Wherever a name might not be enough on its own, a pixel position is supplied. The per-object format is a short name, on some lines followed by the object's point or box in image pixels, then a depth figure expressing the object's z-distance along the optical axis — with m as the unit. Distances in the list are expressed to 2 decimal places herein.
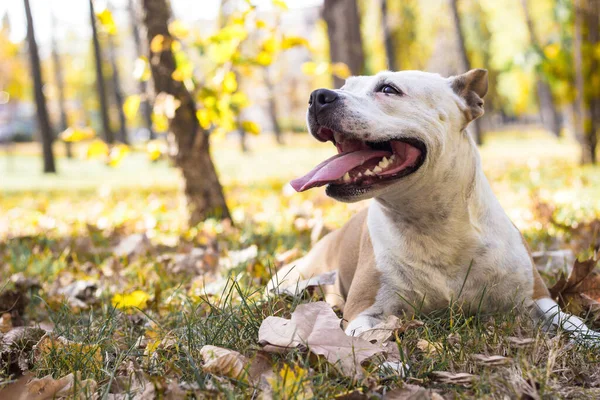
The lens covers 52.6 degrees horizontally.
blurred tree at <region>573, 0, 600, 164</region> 10.52
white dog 2.74
